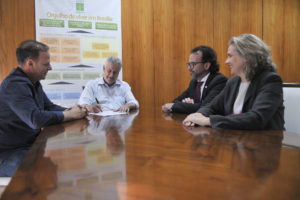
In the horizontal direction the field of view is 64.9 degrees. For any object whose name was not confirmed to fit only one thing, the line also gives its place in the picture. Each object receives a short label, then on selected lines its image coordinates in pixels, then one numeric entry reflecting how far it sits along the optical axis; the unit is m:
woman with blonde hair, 1.45
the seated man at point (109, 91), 3.15
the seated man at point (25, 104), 1.72
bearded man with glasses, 2.59
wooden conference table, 0.57
